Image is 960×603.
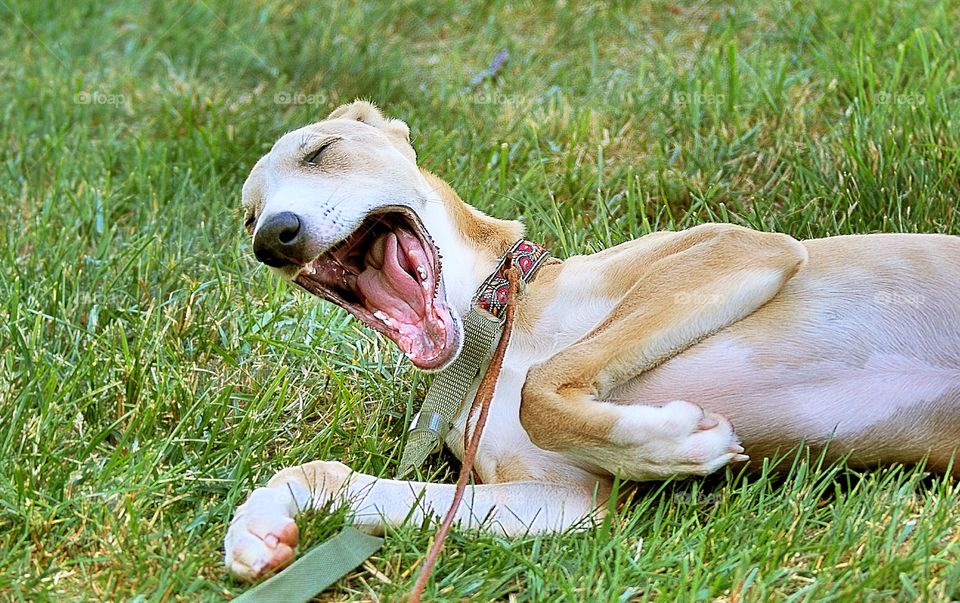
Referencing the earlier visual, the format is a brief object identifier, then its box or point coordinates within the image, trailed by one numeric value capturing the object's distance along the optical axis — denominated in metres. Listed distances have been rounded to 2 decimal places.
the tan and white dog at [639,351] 2.87
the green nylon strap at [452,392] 3.29
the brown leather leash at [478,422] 2.58
